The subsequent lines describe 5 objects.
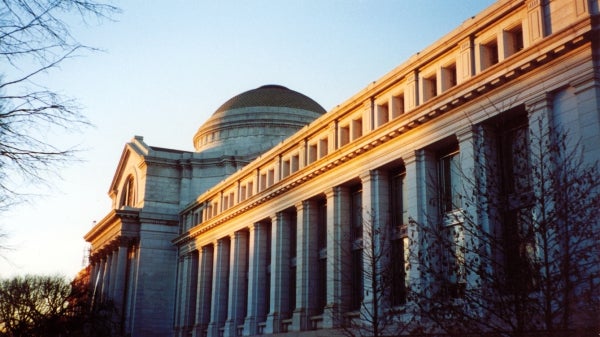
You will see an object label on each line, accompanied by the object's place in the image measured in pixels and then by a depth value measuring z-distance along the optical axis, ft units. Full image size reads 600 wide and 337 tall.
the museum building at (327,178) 77.77
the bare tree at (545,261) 53.42
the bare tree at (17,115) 32.86
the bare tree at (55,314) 157.89
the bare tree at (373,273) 90.68
